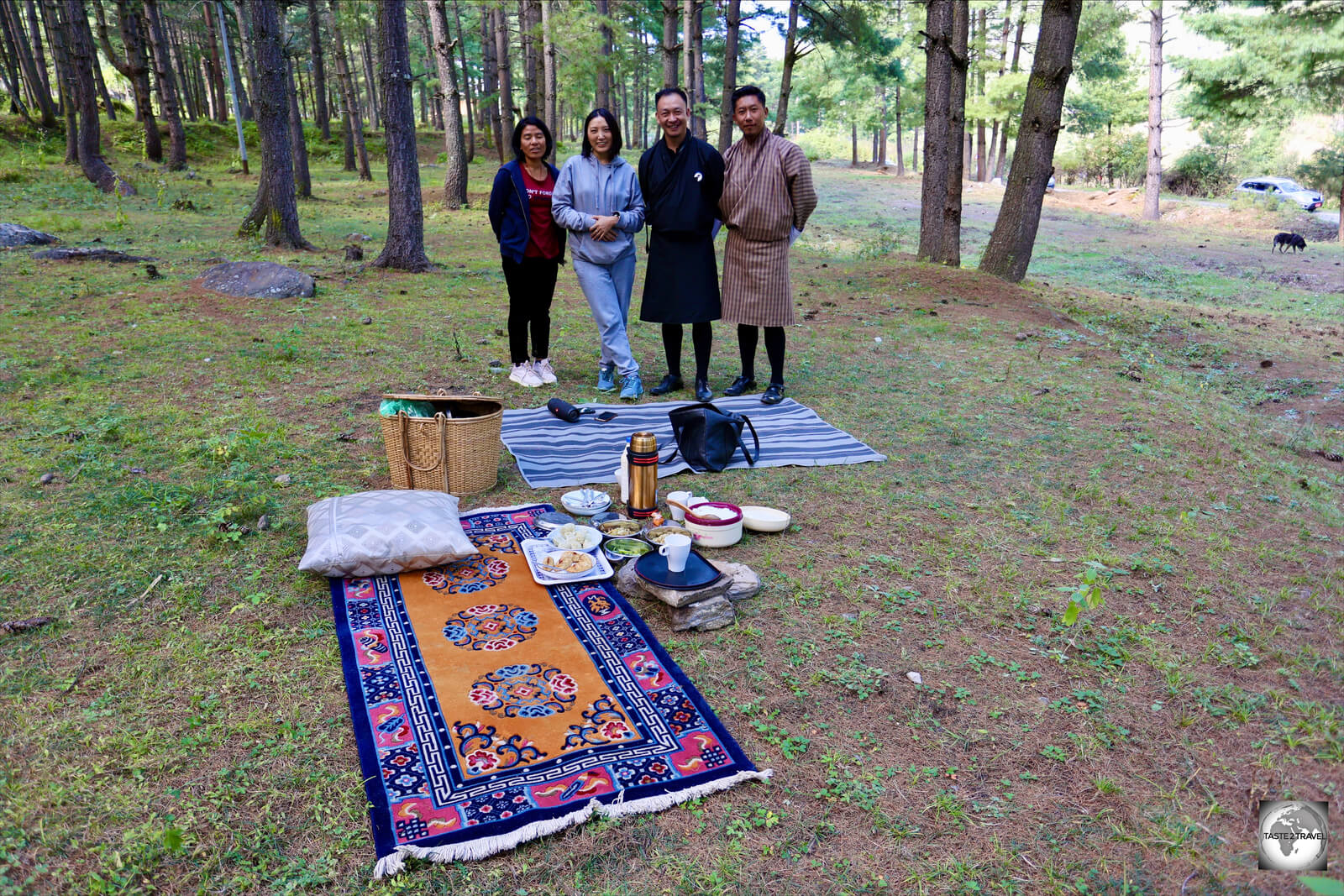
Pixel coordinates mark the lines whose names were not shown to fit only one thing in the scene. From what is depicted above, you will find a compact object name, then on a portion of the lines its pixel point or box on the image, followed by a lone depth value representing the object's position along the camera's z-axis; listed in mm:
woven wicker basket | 3963
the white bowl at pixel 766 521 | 3807
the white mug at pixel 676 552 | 3191
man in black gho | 5344
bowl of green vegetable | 3543
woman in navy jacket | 5422
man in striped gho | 5324
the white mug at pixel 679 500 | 3895
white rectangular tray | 3322
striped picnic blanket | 4555
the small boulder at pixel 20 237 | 9578
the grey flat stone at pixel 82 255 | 9016
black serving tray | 3098
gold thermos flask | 3916
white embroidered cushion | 3230
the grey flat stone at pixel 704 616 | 3055
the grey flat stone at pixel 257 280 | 7977
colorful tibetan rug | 2145
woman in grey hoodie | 5344
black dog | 17359
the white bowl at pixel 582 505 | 4016
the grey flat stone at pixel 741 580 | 3236
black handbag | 4562
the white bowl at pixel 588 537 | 3572
